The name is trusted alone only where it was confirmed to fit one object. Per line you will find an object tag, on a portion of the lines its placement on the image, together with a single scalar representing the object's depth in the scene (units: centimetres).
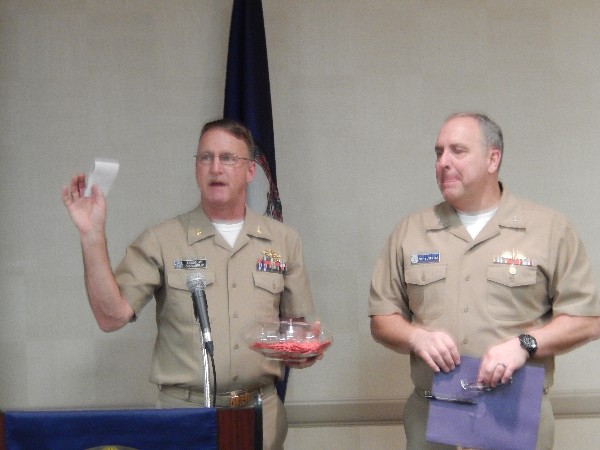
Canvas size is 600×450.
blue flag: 376
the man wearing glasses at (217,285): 284
